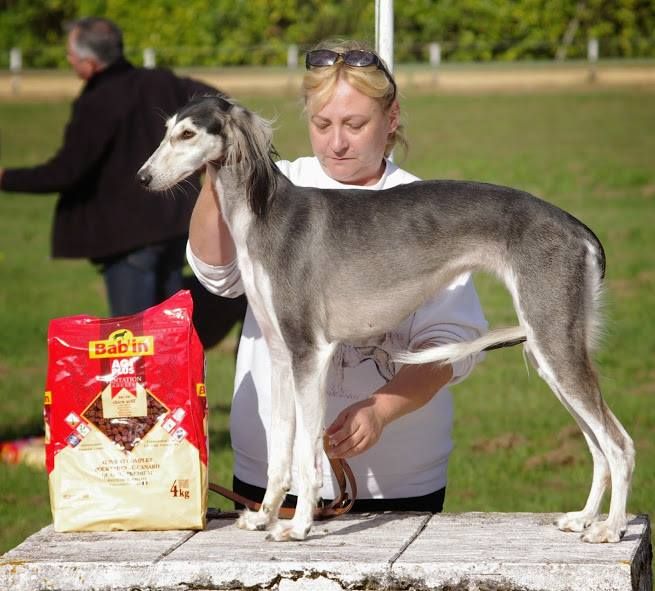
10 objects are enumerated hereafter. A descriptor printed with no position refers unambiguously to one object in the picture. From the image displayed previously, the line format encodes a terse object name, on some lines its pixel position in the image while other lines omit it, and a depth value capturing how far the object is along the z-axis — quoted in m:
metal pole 9.51
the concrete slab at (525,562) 6.42
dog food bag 7.20
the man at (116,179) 16.37
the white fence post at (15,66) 74.31
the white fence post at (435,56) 75.75
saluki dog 6.68
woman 7.52
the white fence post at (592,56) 73.00
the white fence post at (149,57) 76.19
